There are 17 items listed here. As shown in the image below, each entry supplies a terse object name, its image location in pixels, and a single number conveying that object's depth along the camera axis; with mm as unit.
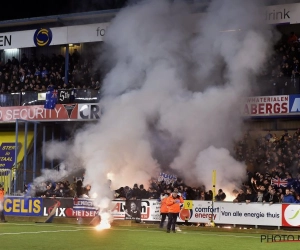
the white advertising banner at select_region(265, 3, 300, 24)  25828
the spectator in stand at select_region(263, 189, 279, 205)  21797
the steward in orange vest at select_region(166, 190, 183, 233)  20859
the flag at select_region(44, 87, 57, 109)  30609
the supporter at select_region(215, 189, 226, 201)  23317
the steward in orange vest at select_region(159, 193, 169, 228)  21688
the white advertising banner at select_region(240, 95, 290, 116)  26297
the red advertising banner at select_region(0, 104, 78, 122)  30233
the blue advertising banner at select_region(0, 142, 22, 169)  34812
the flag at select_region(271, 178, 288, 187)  23750
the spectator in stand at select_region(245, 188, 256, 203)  22405
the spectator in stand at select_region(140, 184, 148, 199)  24672
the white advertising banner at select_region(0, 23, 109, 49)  31297
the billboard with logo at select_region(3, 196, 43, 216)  26609
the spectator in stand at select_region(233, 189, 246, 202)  22531
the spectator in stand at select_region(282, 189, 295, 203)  21750
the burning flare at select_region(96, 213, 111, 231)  22702
